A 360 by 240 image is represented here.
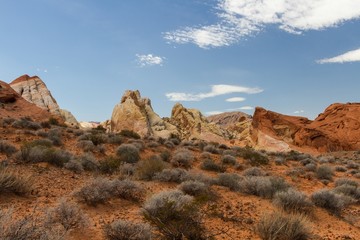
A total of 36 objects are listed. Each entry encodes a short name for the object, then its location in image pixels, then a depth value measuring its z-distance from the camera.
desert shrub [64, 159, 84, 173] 12.11
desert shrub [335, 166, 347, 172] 21.83
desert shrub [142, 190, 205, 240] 5.85
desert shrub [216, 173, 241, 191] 11.16
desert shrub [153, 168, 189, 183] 11.48
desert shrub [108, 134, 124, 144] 21.36
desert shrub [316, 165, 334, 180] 17.42
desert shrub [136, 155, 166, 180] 11.95
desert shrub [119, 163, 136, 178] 12.67
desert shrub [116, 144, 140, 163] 16.27
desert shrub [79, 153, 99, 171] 13.04
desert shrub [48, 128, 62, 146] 18.43
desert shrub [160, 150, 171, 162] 17.58
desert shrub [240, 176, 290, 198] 10.41
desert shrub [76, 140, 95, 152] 18.03
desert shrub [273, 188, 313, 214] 9.14
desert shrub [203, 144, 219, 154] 23.16
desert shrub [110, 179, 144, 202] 8.78
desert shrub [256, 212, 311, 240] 6.54
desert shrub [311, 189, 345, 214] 10.02
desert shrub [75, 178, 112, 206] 7.84
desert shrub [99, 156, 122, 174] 13.10
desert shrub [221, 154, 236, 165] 18.84
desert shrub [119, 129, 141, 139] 27.60
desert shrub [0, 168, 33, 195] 7.59
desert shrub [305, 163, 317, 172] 19.70
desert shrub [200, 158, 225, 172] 16.83
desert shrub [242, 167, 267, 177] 15.12
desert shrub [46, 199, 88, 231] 5.83
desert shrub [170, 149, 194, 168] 16.97
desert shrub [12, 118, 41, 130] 22.84
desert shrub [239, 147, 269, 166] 20.48
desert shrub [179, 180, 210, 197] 9.55
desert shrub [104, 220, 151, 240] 5.47
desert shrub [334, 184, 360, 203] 12.34
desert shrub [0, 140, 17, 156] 13.43
